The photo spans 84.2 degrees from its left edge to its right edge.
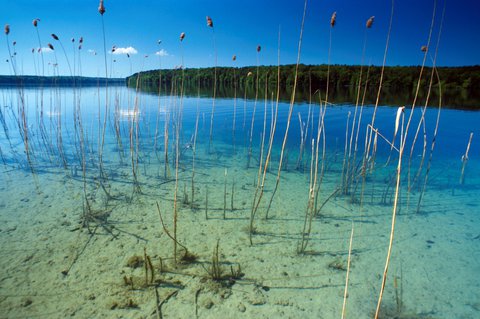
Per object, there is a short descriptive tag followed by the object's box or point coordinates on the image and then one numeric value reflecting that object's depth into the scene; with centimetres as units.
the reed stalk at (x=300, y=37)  248
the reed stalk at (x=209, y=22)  334
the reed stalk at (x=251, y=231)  335
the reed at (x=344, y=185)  490
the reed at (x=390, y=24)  251
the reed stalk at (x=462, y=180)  578
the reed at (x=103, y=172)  339
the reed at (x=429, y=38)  211
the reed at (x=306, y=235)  311
